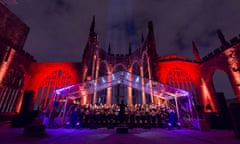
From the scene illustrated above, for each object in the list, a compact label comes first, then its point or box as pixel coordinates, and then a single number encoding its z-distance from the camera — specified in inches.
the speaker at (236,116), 193.8
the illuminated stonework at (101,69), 524.4
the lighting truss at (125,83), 351.6
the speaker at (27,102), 367.6
